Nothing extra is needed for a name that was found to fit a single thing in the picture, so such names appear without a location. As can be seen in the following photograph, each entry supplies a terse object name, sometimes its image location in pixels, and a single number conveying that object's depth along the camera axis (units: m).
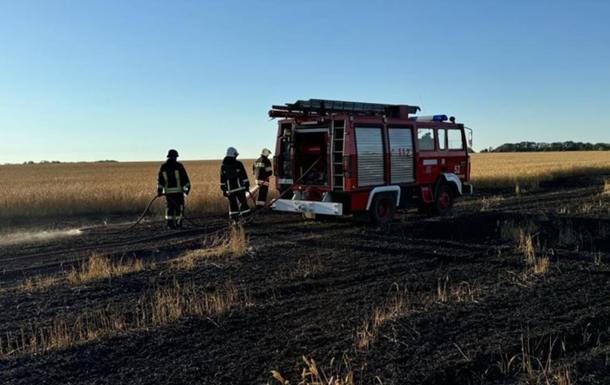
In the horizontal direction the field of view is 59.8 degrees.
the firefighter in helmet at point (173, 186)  11.72
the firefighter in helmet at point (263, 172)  13.26
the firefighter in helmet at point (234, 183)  11.94
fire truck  10.76
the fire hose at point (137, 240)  9.11
